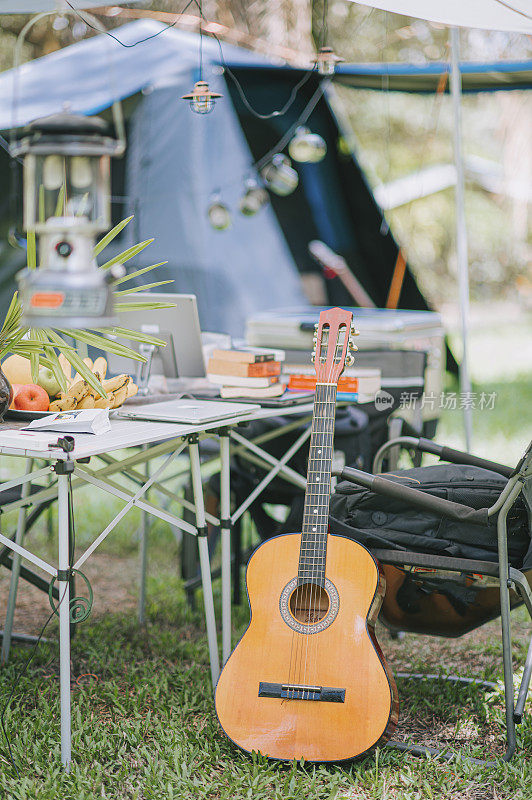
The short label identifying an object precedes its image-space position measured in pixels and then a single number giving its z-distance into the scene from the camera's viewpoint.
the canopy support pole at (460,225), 4.19
